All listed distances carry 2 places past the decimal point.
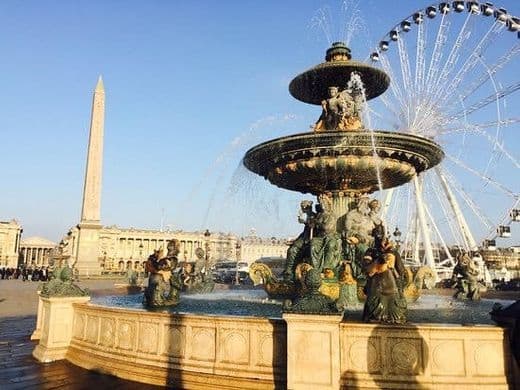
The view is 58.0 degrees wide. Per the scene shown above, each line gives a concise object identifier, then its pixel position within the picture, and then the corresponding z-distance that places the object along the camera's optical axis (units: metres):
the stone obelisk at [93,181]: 43.53
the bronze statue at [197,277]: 16.56
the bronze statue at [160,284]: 11.06
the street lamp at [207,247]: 18.34
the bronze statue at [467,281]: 14.89
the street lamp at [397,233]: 18.47
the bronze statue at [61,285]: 9.43
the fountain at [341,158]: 11.66
